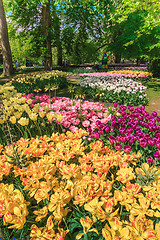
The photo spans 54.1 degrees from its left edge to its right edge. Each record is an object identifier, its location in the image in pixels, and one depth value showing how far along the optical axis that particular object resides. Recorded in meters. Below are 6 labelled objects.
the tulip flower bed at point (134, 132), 2.00
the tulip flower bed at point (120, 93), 6.12
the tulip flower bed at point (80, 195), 1.03
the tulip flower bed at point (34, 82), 6.56
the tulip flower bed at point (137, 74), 11.95
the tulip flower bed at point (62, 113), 2.58
